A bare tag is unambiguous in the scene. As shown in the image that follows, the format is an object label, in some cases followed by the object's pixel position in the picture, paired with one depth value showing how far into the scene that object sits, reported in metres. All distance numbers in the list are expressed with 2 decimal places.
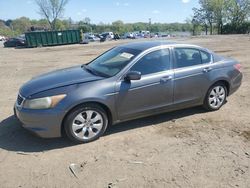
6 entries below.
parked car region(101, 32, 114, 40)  38.78
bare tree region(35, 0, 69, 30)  43.85
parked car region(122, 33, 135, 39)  43.51
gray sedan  3.10
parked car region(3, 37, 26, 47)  23.78
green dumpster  22.74
